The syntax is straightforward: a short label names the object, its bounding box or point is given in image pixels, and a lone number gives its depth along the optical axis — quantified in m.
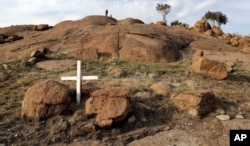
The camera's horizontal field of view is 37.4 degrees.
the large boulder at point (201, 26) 27.20
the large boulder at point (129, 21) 22.17
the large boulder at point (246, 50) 19.60
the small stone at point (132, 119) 8.81
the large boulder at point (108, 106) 8.58
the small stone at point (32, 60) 14.90
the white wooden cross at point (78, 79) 9.61
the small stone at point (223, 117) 9.17
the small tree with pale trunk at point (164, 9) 37.28
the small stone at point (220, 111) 9.50
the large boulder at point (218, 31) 27.17
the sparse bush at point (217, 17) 36.34
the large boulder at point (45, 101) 8.95
